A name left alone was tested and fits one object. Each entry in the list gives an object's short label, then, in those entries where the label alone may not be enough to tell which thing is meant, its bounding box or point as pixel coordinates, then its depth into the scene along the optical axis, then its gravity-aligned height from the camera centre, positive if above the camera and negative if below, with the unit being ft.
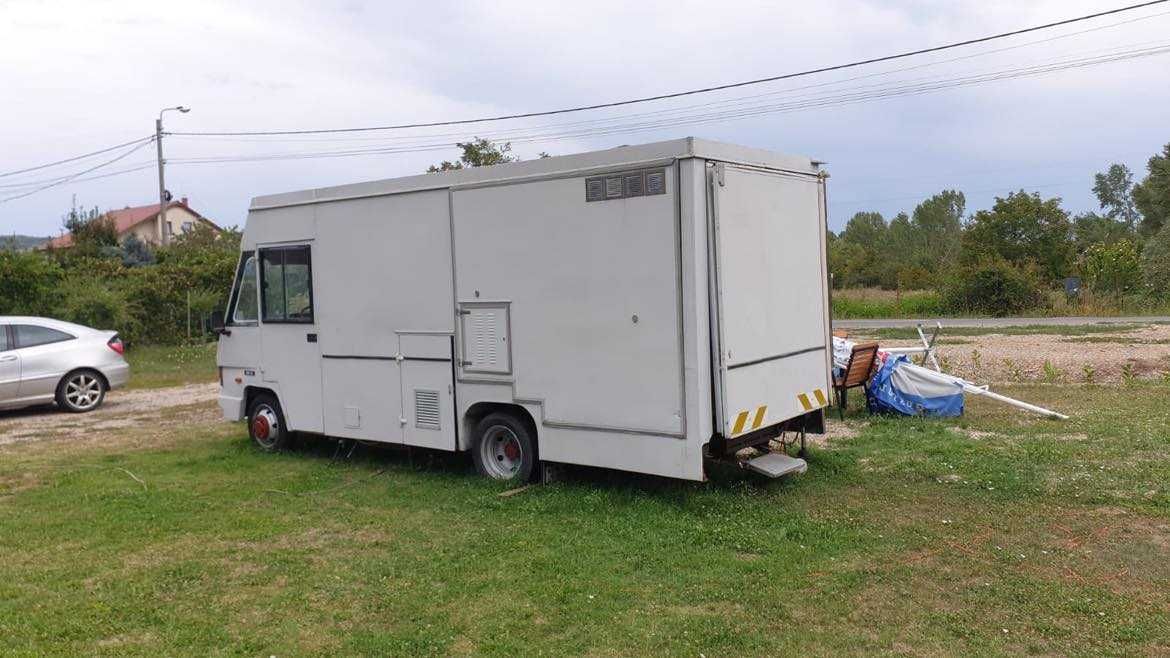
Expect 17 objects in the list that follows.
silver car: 40.63 -2.05
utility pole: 100.41 +14.76
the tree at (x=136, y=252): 119.15 +8.92
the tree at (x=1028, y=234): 114.93 +6.24
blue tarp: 33.12 -3.84
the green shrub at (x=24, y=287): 59.26 +2.24
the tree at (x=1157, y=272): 96.89 +0.71
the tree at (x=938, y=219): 192.75 +15.28
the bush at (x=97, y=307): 60.29 +0.78
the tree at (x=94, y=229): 121.88 +12.07
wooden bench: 32.94 -2.87
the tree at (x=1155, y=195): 144.66 +13.69
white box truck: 20.92 -0.17
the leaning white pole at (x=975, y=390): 32.13 -3.74
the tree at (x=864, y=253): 140.77 +6.27
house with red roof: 202.59 +22.73
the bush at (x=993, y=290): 95.76 -0.55
